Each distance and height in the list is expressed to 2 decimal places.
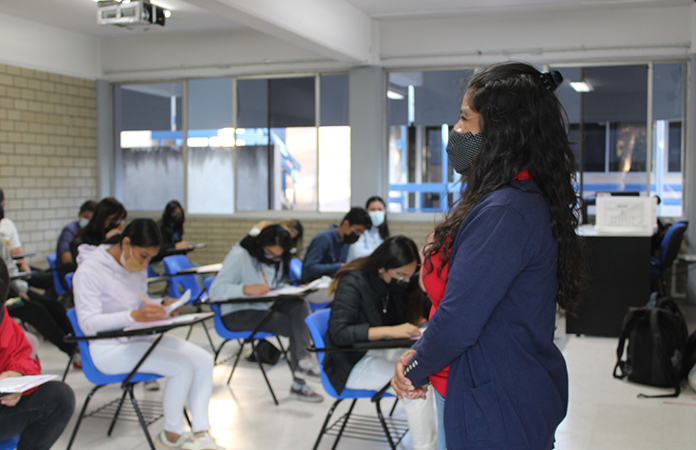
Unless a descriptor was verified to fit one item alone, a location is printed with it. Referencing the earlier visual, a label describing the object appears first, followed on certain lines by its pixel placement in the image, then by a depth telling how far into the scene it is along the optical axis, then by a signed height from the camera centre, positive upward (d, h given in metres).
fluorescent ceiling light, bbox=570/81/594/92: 7.89 +1.36
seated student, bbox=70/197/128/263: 4.93 -0.24
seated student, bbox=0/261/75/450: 2.27 -0.80
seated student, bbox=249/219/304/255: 5.62 -0.37
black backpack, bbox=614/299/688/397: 4.13 -1.04
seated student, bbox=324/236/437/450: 2.74 -0.62
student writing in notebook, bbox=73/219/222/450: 3.04 -0.75
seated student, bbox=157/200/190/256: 7.45 -0.39
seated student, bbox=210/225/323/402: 4.00 -0.68
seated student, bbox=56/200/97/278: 5.47 -0.47
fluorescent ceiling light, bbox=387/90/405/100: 8.26 +1.28
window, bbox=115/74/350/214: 8.44 +0.68
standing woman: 1.19 -0.15
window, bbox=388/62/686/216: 7.53 +0.79
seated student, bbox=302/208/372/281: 5.00 -0.44
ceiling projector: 5.96 +1.75
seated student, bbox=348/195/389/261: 5.95 -0.39
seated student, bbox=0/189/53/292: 5.73 -0.56
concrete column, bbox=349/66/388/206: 7.89 +0.81
